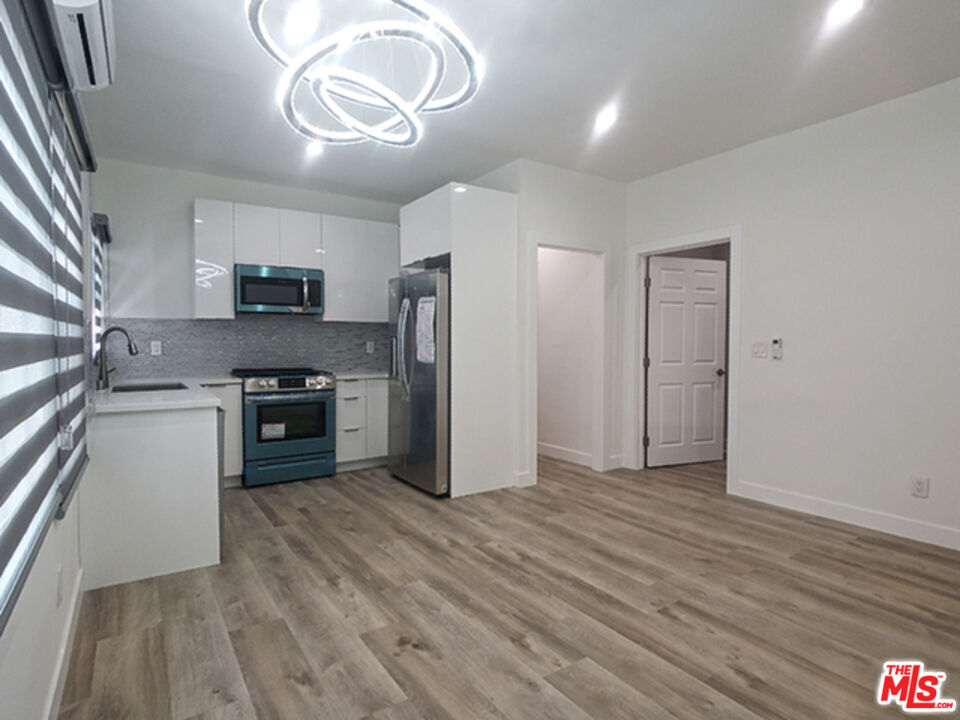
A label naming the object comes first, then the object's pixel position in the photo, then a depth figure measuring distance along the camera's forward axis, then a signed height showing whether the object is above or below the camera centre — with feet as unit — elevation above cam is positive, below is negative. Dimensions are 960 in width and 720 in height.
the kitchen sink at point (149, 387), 11.86 -1.05
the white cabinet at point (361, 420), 15.43 -2.30
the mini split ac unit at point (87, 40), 5.02 +3.13
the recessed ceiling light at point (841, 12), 7.41 +4.83
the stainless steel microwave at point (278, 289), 14.40 +1.51
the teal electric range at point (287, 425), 13.88 -2.25
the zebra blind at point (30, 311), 3.56 +0.26
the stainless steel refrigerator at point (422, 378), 13.00 -0.90
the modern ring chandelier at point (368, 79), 5.53 +3.32
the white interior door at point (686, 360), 16.12 -0.47
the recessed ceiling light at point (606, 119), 10.84 +4.86
